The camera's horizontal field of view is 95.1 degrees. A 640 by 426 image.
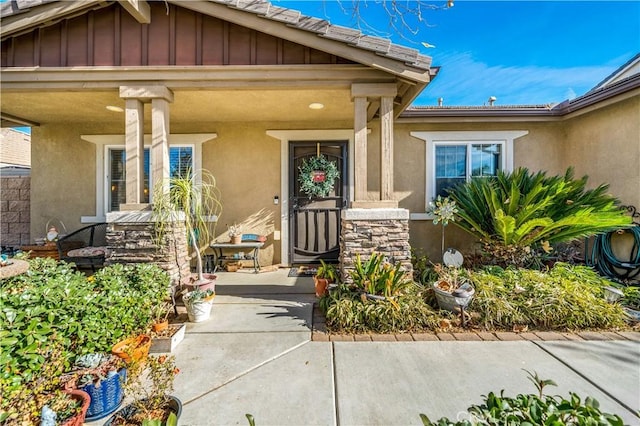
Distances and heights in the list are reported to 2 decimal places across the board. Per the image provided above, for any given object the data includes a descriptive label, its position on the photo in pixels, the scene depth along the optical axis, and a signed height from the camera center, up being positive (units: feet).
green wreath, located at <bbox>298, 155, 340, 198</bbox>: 18.26 +2.07
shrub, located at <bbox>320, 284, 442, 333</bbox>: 9.80 -3.60
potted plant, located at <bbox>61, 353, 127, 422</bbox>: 6.11 -3.72
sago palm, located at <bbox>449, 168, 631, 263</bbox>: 12.57 -0.04
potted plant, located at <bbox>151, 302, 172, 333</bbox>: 9.24 -3.70
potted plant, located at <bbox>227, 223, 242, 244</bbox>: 17.52 -1.59
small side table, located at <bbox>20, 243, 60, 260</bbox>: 16.76 -2.48
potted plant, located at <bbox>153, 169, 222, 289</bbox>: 11.47 +0.08
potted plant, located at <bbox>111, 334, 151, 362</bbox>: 7.01 -3.53
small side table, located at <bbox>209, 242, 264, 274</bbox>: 17.08 -2.65
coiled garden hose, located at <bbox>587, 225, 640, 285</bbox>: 14.12 -2.51
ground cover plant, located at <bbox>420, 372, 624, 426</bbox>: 3.61 -2.61
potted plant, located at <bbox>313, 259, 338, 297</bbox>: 12.21 -2.99
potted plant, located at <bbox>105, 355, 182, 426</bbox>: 5.62 -3.94
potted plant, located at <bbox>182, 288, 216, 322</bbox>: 10.47 -3.47
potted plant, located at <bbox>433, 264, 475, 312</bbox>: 10.18 -2.88
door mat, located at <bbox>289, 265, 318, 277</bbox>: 16.63 -3.66
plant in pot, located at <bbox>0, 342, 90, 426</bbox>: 5.12 -3.63
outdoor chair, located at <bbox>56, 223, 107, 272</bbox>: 15.76 -2.29
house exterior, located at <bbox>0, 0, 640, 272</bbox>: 12.01 +5.10
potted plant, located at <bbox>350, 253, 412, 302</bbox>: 10.48 -2.59
